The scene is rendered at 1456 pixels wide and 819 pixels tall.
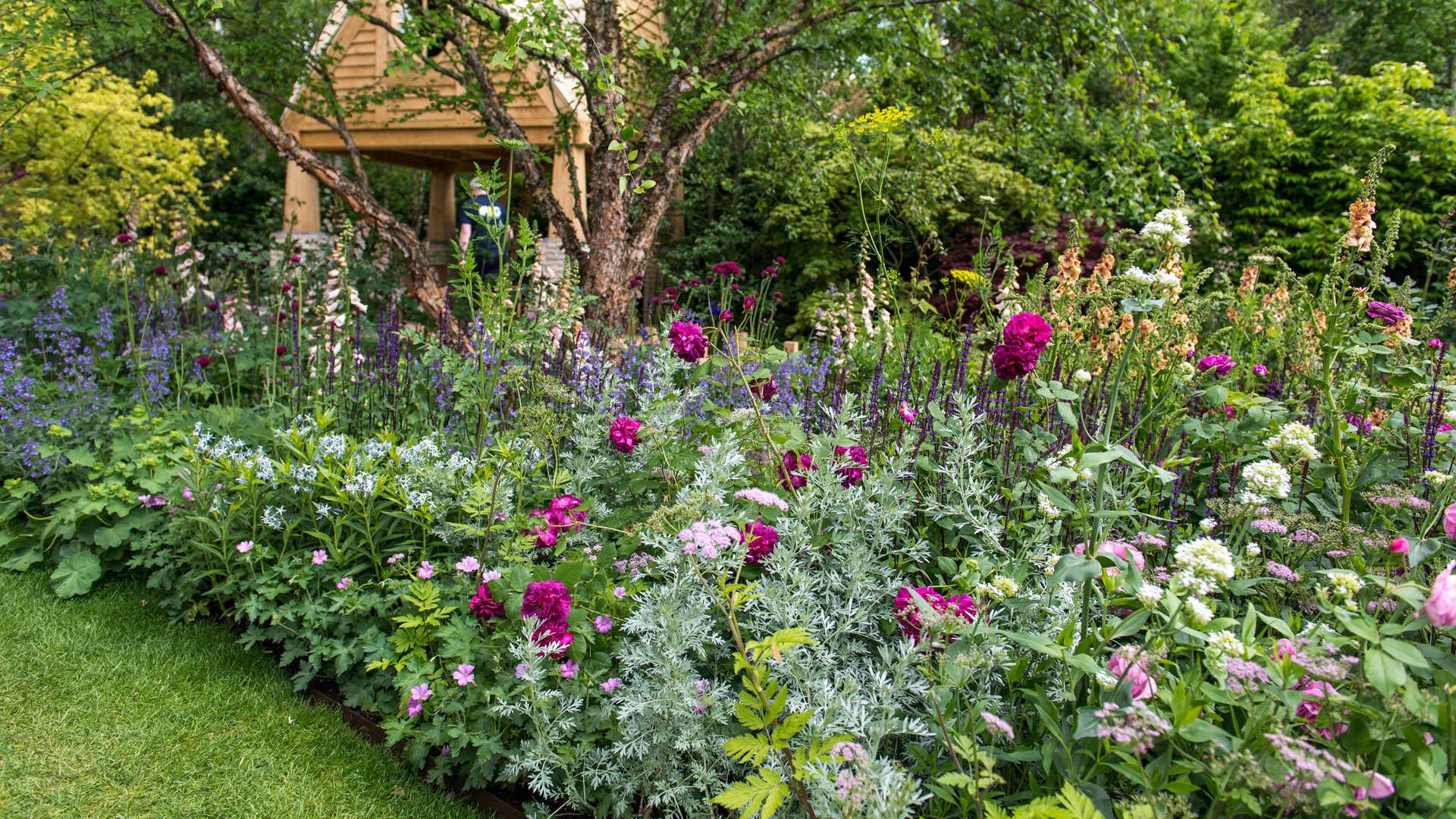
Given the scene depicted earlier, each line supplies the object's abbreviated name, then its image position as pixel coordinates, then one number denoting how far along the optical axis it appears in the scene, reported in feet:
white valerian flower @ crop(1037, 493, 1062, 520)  5.62
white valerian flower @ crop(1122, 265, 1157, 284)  4.95
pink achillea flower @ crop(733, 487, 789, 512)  6.31
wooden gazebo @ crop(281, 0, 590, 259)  27.07
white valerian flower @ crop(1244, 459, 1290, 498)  4.60
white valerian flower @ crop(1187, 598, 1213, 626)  4.10
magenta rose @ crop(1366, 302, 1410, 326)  8.18
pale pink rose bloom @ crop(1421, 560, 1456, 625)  3.93
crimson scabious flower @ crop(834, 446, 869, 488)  7.24
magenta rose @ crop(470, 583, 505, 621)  6.59
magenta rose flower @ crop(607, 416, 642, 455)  7.68
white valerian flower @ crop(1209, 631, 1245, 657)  4.23
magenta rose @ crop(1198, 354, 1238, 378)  8.23
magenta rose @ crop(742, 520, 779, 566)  6.38
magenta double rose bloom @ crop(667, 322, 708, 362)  7.40
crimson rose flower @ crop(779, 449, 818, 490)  7.35
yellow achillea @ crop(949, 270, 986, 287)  10.93
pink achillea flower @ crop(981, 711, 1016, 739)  4.57
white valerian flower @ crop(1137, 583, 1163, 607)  4.32
